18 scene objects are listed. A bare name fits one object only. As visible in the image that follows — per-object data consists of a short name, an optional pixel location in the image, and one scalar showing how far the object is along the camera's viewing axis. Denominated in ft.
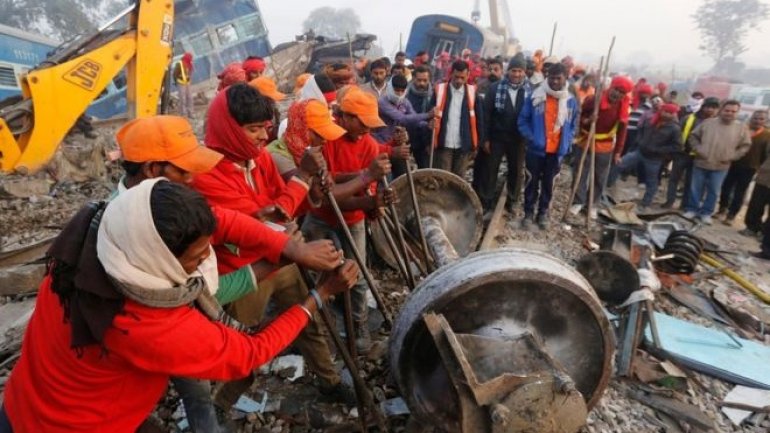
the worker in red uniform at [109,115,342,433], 6.91
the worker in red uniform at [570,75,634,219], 22.30
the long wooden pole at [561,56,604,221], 20.84
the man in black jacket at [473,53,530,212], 20.18
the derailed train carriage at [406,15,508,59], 61.11
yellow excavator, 15.87
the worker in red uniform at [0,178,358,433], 4.23
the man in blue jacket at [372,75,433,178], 18.84
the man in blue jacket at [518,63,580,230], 18.74
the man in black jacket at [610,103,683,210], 24.85
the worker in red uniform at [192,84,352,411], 7.50
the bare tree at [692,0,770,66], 191.52
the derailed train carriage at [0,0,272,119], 48.65
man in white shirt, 19.58
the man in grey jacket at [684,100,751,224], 23.31
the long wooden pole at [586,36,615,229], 21.79
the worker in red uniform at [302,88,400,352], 10.39
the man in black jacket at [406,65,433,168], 20.49
